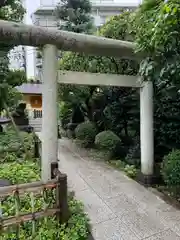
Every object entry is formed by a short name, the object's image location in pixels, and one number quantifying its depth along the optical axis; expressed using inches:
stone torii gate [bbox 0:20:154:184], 124.7
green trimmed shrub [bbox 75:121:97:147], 294.6
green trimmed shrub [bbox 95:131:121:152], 236.8
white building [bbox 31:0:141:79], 596.3
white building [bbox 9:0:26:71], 653.5
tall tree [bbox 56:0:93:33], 364.5
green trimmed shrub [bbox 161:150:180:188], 149.6
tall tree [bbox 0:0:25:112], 214.5
